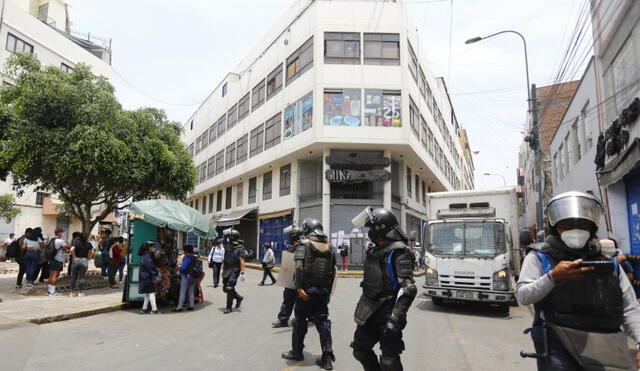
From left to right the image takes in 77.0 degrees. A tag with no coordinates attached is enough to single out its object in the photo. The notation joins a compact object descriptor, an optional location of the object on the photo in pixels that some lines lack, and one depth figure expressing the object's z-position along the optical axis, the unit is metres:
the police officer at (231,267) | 9.16
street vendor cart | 9.46
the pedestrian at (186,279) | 9.36
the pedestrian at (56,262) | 10.67
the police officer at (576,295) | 2.38
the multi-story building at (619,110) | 9.48
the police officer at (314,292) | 5.27
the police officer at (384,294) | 3.65
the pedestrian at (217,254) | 12.84
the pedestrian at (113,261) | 12.45
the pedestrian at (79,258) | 10.48
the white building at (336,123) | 22.28
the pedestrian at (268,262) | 15.24
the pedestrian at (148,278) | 8.81
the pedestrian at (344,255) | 20.03
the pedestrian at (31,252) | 11.41
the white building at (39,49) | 28.61
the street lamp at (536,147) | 14.24
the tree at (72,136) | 11.38
